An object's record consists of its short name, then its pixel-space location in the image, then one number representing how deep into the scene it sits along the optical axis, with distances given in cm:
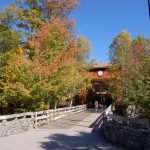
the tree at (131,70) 887
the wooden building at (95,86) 2960
